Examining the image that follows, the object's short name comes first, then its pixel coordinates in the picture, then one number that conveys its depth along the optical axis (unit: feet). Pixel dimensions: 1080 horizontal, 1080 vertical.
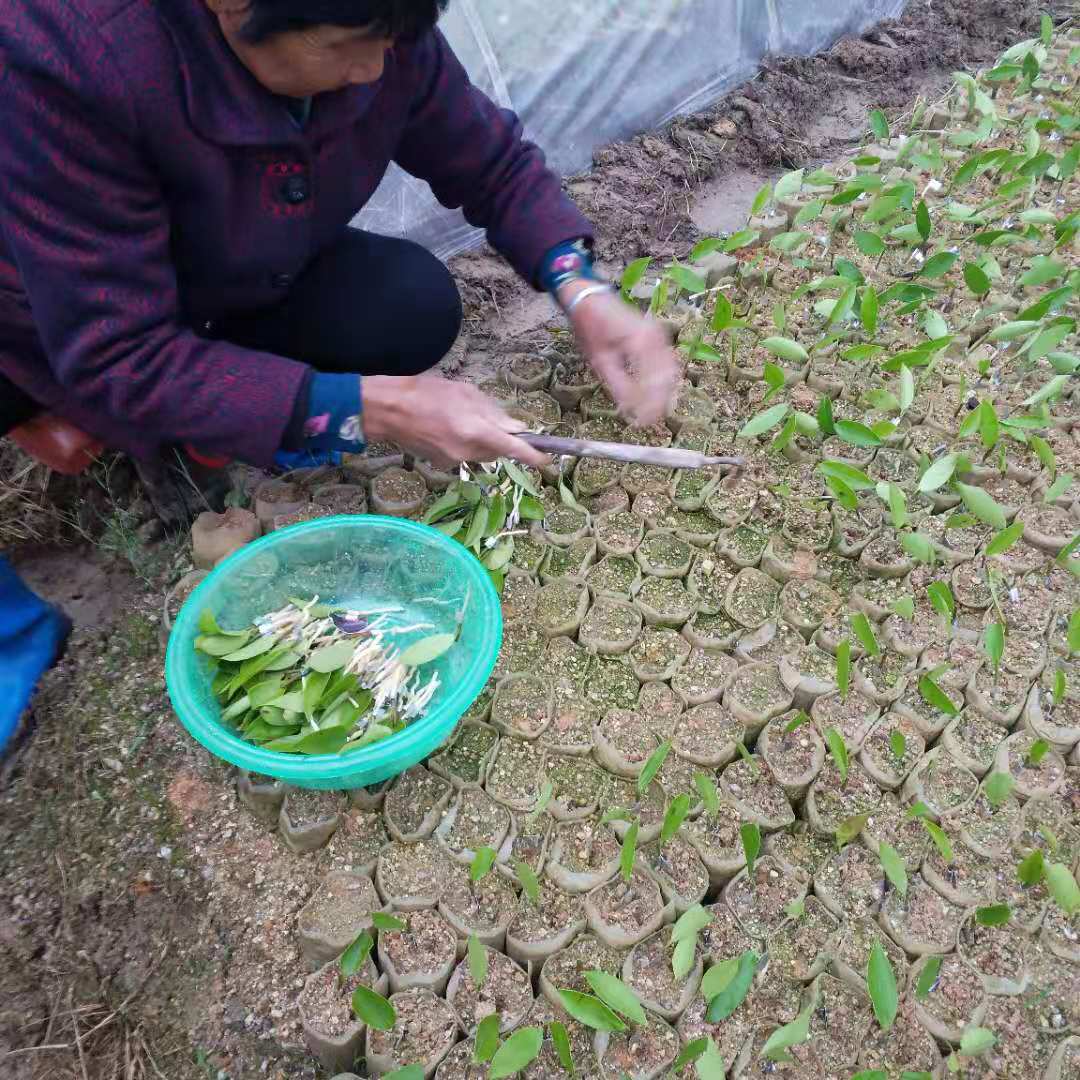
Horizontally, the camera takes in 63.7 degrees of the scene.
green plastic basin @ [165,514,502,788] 3.26
